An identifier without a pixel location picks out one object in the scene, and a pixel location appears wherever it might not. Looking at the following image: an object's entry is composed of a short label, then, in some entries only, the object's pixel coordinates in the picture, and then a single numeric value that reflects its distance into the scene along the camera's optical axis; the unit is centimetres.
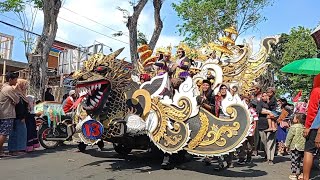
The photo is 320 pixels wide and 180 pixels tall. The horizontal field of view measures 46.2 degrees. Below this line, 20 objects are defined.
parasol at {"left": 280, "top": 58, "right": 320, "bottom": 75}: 679
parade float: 626
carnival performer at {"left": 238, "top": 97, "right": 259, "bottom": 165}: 786
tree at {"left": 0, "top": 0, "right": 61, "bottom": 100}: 1289
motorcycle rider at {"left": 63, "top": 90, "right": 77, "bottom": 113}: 961
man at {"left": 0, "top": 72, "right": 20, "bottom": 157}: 764
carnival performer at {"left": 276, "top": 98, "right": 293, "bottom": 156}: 927
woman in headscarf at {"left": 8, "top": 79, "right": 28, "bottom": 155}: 805
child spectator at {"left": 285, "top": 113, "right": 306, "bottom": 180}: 644
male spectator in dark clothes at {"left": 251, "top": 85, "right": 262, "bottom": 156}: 834
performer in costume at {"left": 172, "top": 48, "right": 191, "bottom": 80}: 759
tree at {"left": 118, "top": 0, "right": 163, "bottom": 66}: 1530
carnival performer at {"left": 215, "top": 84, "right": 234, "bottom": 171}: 671
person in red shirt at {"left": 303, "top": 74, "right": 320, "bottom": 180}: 551
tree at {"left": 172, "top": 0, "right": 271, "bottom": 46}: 2470
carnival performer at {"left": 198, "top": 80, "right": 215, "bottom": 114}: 675
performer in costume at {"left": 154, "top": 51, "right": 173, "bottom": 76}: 749
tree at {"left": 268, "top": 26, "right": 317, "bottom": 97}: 2128
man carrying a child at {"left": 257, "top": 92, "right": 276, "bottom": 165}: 821
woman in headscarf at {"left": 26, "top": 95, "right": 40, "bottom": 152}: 871
